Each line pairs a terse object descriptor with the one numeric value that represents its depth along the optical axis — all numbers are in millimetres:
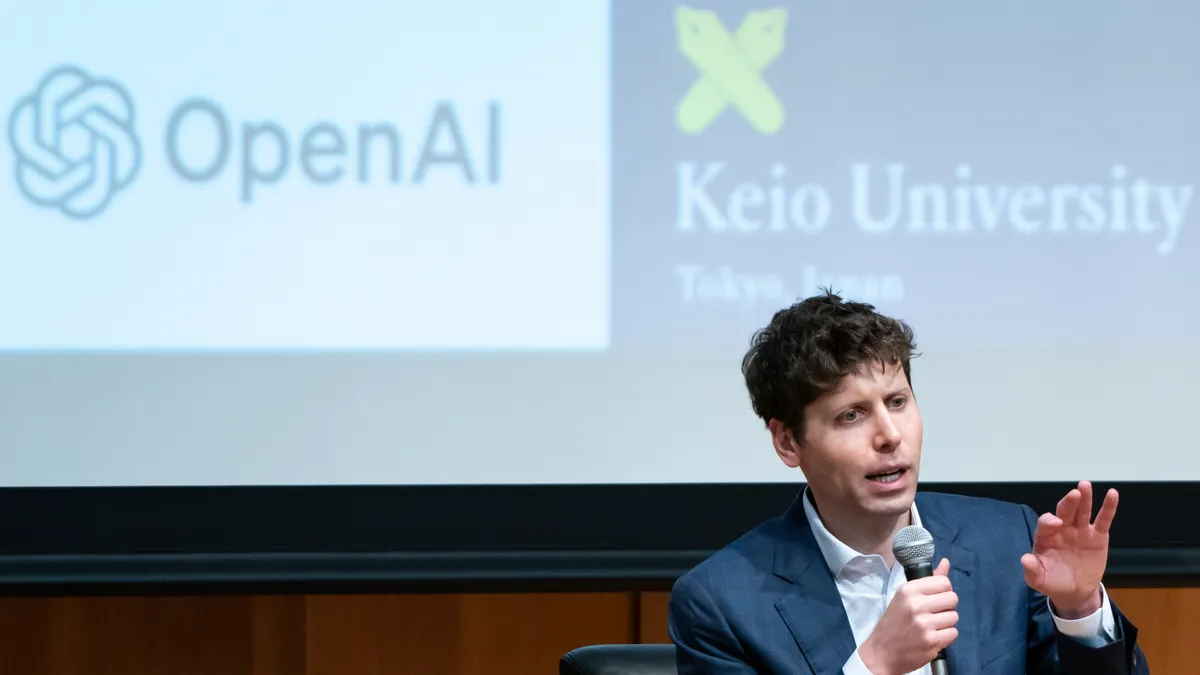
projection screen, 7788
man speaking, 6724
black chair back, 7005
